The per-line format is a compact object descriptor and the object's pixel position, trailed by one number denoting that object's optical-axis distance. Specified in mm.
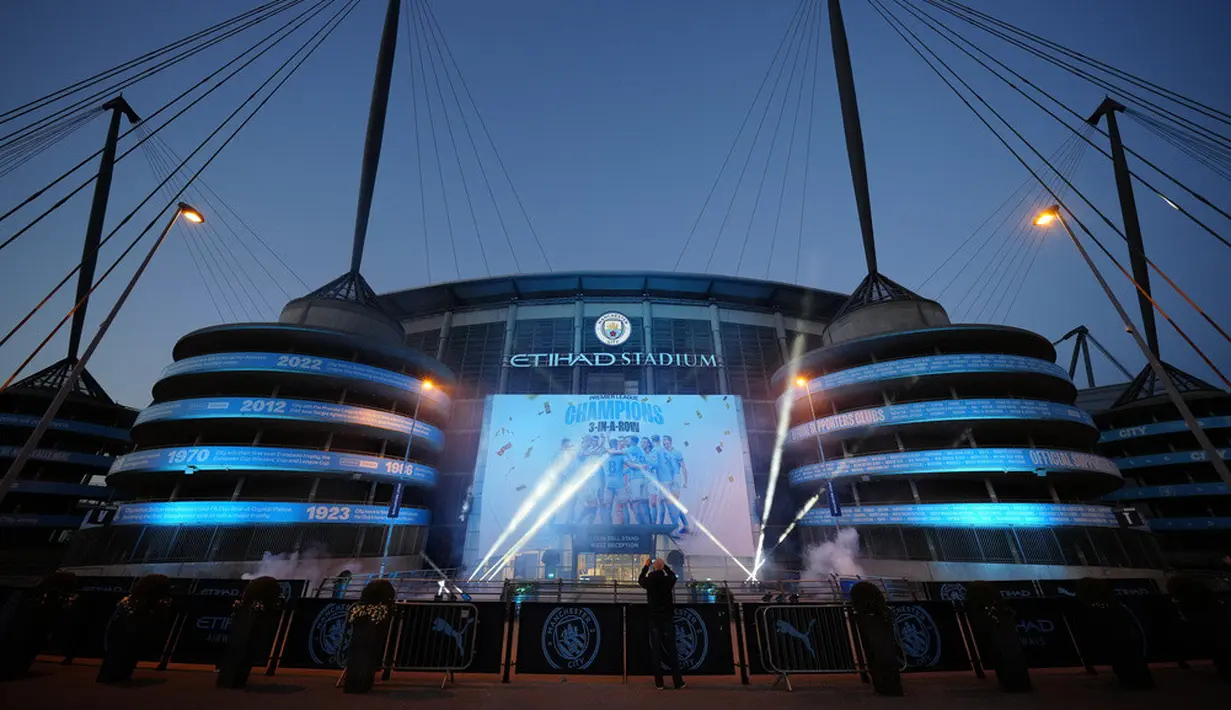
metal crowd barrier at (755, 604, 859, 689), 8195
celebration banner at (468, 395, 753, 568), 27250
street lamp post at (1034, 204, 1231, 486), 10711
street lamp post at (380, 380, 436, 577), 25750
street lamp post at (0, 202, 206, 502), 9570
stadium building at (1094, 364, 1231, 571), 35688
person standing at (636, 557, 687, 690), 7891
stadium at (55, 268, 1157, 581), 23531
